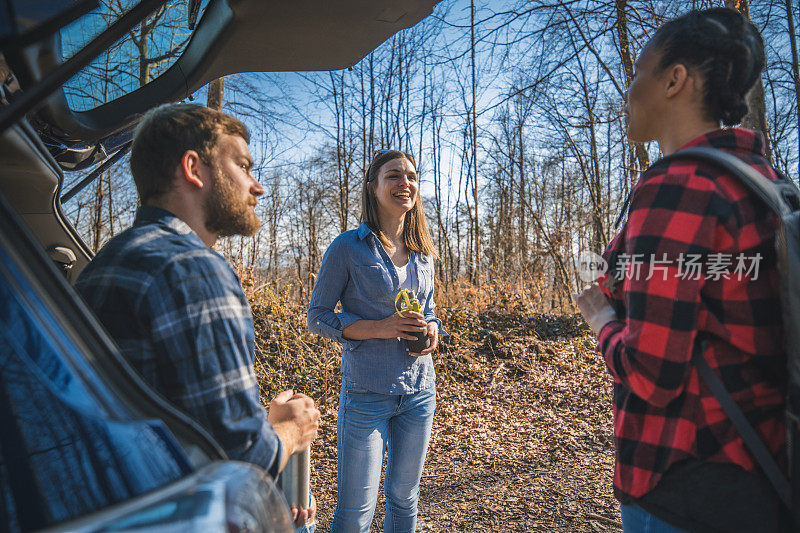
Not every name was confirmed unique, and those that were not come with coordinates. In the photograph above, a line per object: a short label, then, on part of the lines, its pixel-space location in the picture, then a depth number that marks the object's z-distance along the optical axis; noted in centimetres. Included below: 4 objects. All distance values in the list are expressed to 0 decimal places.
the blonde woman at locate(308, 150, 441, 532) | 237
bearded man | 113
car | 73
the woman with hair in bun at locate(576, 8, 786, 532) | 120
